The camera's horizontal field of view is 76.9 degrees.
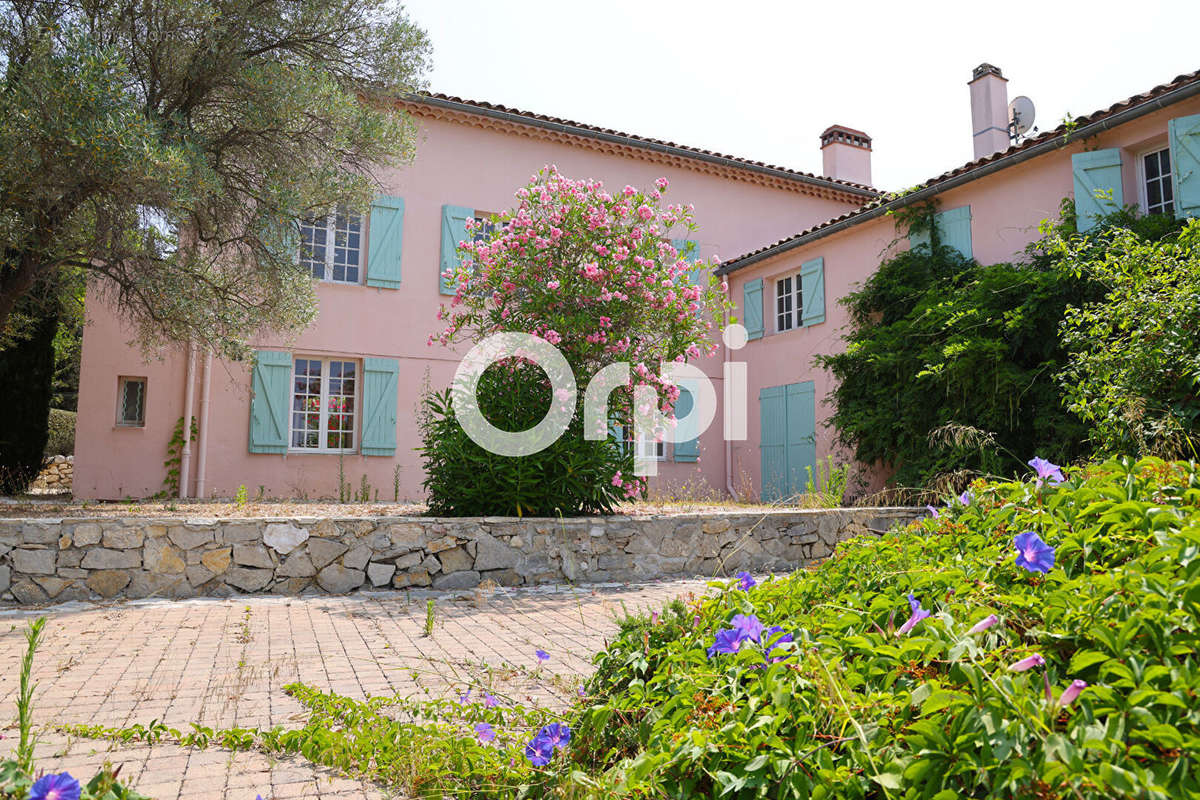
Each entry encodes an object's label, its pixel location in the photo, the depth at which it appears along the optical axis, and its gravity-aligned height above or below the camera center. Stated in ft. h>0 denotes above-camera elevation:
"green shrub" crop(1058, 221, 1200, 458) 20.81 +3.54
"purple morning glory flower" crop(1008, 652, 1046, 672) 3.60 -0.92
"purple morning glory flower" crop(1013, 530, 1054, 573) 4.37 -0.50
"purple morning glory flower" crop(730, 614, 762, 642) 5.00 -1.07
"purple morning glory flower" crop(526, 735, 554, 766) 5.71 -2.20
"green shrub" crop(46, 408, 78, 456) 54.70 +2.29
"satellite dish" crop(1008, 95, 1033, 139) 43.88 +20.47
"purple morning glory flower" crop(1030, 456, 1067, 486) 5.93 -0.02
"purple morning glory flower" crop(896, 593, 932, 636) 4.34 -0.85
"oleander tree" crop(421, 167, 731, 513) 23.13 +5.06
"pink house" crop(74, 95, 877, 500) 34.12 +4.70
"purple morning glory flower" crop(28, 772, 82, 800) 3.27 -1.42
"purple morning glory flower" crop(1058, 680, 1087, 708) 3.22 -0.96
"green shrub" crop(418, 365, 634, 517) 22.70 -0.03
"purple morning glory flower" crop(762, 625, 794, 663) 4.81 -1.12
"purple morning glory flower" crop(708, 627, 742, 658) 5.07 -1.18
